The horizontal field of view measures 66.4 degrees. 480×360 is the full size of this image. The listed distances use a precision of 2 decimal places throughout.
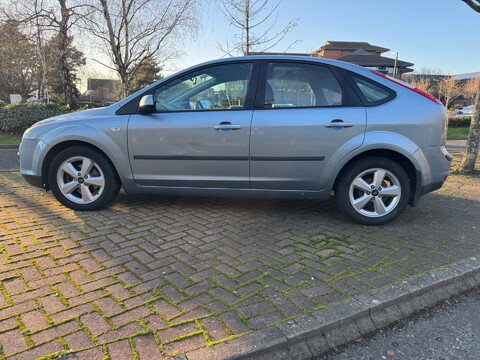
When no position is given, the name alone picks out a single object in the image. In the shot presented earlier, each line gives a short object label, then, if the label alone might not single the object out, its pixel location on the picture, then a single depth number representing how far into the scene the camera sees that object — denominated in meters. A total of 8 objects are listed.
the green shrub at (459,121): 17.33
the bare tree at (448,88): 40.34
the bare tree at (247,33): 9.59
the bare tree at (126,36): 11.80
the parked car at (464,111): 32.71
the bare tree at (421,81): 40.09
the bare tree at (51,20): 11.77
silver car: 3.59
